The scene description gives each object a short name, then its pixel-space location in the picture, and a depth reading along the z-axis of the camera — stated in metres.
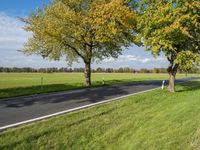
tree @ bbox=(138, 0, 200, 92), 9.31
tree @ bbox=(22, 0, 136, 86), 12.97
